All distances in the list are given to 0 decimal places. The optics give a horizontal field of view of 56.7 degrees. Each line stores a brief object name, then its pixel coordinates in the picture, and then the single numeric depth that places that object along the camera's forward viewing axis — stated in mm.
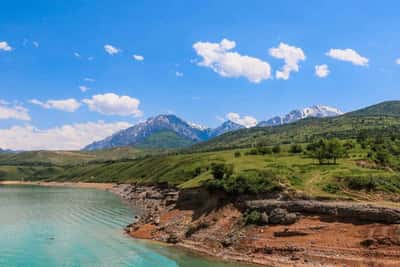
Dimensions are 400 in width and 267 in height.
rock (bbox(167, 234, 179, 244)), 59250
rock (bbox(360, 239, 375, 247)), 44778
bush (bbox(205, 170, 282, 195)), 60594
